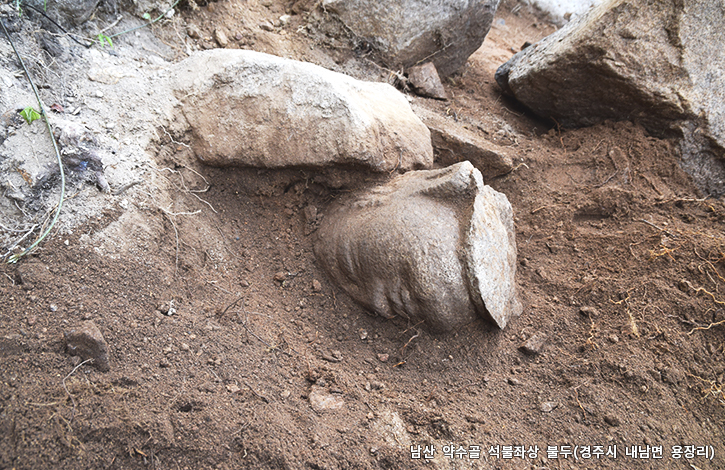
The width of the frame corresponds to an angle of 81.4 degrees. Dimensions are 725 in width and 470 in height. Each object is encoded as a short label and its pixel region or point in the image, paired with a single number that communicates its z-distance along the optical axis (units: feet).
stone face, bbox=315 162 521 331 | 5.90
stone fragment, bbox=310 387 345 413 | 5.21
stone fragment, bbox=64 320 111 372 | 4.38
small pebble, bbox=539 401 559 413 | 5.70
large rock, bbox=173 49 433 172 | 6.46
